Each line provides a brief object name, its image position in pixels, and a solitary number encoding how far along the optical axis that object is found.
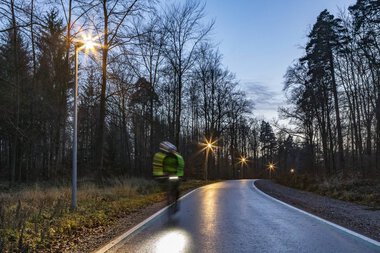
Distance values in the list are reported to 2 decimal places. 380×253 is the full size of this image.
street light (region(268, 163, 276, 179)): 97.20
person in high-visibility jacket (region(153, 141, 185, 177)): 12.85
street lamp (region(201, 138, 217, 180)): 49.39
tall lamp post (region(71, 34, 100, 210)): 12.73
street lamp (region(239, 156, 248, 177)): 86.94
